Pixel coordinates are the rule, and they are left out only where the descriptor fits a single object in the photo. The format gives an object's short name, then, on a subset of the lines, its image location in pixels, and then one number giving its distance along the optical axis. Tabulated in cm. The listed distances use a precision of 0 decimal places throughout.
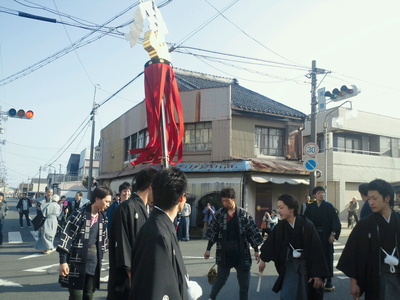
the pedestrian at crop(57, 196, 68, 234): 1489
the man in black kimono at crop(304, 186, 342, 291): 665
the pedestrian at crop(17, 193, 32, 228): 1864
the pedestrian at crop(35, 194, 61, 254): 1072
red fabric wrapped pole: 509
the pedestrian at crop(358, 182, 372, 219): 623
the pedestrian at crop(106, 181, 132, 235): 605
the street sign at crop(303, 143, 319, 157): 1335
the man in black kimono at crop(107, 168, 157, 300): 325
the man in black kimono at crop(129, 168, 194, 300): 198
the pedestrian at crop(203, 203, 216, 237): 1517
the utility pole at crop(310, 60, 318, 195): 1395
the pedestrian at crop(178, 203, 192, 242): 1457
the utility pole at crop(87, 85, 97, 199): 2175
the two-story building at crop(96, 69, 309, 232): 1634
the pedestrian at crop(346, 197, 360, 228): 1886
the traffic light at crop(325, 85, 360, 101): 1320
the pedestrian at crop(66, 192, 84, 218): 1335
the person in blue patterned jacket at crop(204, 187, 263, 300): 516
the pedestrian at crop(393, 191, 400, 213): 718
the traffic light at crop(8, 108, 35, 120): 1400
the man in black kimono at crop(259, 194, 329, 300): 418
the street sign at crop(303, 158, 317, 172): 1345
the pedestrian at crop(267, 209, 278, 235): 1436
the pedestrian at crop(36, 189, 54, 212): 1168
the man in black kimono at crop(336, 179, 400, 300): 375
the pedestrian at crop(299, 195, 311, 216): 709
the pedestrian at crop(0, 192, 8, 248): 1210
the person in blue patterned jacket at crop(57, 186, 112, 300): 417
